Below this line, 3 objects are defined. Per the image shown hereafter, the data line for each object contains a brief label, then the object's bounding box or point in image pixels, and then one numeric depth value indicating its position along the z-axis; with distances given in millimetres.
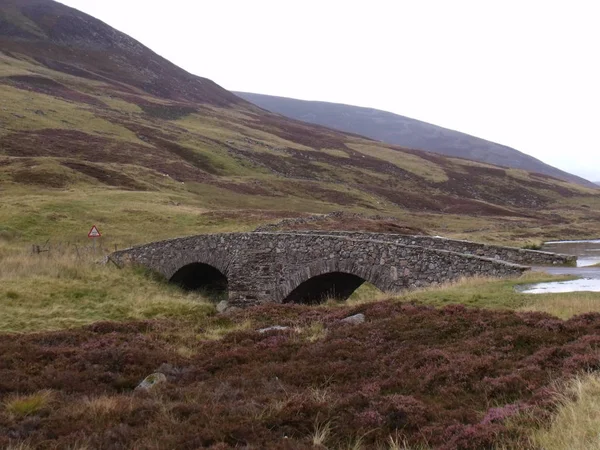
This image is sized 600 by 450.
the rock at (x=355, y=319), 14750
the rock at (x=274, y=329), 15477
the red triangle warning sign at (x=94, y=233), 30672
